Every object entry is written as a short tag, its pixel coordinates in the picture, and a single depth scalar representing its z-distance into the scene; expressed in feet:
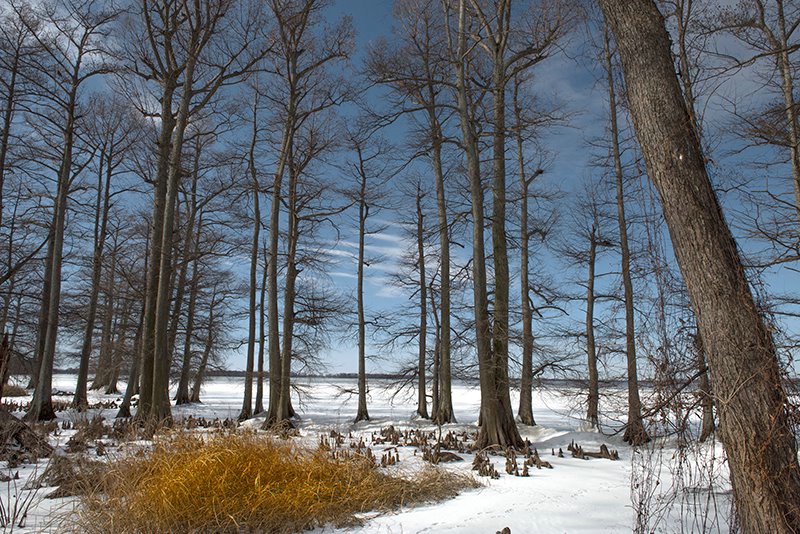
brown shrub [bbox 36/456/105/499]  16.06
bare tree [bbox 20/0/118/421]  44.27
